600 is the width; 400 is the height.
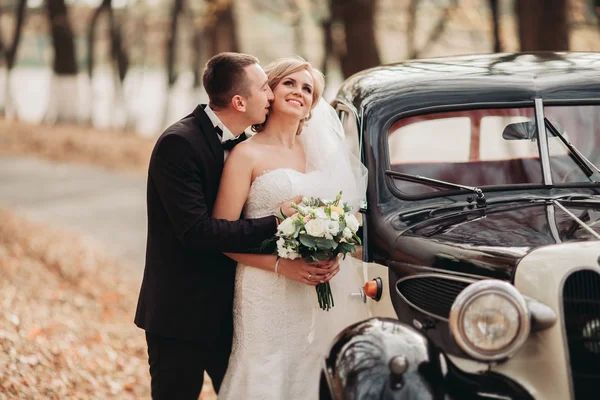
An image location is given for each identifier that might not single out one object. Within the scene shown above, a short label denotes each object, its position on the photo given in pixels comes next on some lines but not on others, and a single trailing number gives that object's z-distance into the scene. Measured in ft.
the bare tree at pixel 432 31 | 59.77
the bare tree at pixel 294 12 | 63.77
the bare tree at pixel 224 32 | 70.74
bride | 13.88
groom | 13.23
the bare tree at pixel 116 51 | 91.66
